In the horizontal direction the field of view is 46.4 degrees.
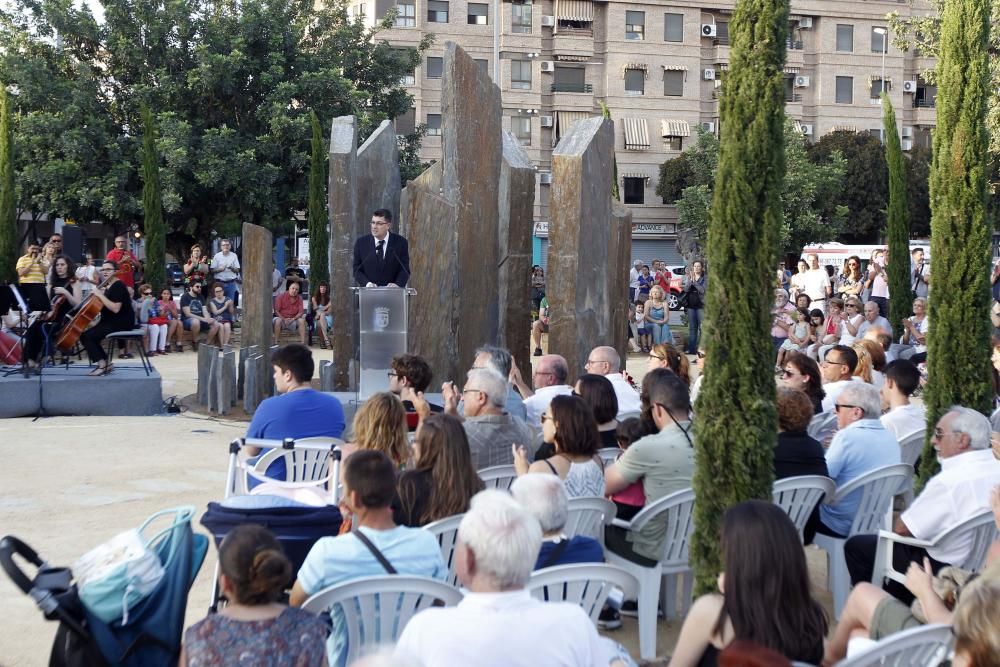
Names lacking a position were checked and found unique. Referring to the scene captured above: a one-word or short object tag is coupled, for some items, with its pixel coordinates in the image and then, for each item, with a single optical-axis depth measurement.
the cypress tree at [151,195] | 24.16
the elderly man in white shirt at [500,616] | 3.22
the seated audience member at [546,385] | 7.87
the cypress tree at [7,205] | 20.53
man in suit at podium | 11.52
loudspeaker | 19.95
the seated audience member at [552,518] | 4.27
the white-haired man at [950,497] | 5.08
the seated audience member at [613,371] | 8.46
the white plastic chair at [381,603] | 3.85
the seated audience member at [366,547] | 4.07
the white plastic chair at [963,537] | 4.95
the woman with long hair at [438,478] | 5.00
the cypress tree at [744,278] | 4.97
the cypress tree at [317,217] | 21.59
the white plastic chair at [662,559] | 5.36
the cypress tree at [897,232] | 17.92
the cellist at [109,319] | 12.80
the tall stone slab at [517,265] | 12.47
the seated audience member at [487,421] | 6.27
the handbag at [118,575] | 3.84
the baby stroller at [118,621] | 3.80
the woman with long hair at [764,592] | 3.26
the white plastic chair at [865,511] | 6.04
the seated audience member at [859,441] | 6.45
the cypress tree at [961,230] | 7.13
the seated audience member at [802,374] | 7.81
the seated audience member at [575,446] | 5.66
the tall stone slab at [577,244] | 11.52
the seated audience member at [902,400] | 7.59
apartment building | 49.91
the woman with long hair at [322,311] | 21.81
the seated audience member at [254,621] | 3.46
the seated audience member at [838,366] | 8.44
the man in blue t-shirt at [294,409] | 6.31
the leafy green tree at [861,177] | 49.16
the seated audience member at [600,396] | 6.61
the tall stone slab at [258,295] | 14.23
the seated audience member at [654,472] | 5.49
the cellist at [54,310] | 13.39
